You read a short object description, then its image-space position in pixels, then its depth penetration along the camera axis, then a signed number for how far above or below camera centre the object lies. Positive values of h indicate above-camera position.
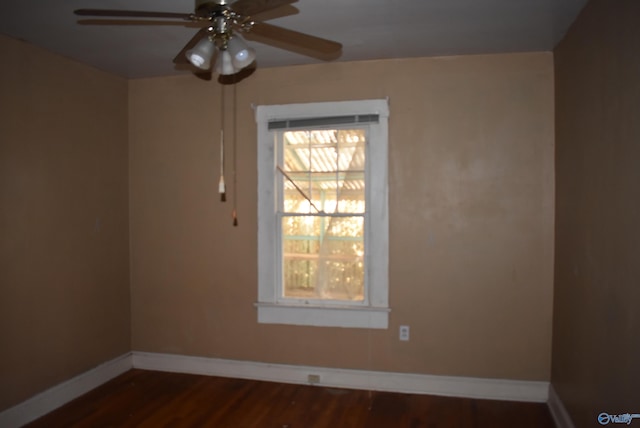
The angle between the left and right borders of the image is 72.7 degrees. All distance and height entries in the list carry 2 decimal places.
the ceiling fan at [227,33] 1.64 +0.75
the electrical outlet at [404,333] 3.39 -0.96
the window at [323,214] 3.41 -0.04
